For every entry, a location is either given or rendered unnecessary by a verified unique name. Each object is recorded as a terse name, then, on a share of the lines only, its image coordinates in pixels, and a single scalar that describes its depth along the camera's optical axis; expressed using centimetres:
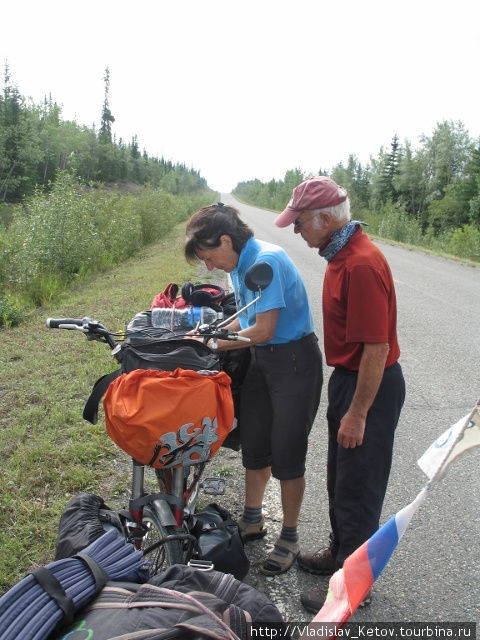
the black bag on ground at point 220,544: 234
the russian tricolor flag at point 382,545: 149
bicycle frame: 213
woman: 256
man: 215
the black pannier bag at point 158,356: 208
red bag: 268
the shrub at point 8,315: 818
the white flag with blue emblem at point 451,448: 153
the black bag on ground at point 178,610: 120
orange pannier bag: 194
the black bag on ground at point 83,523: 195
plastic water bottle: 255
